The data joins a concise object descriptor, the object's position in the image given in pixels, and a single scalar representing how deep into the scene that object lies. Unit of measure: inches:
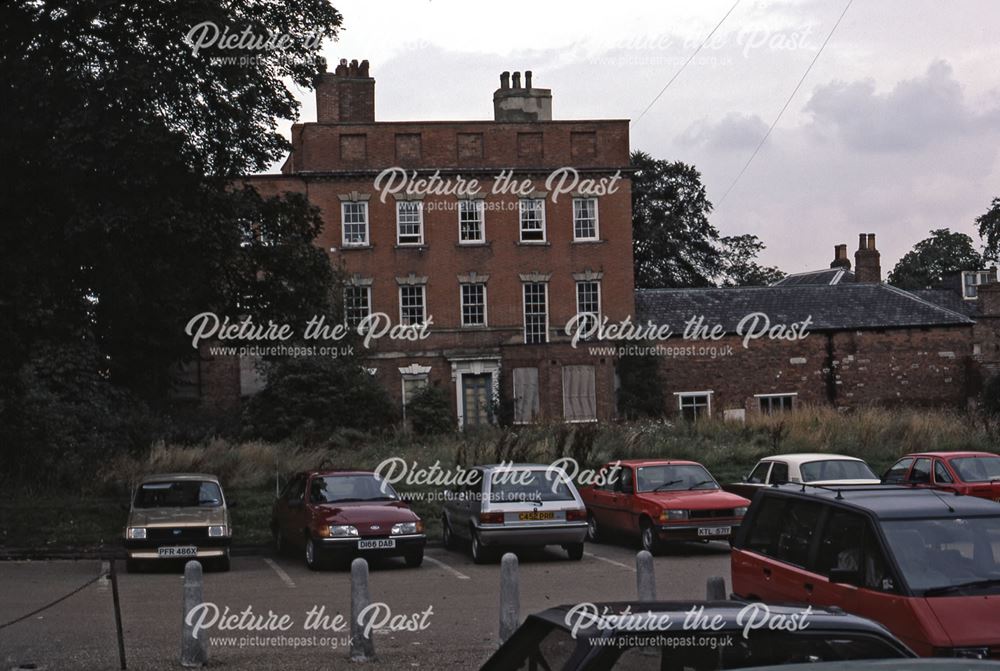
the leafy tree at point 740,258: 3208.7
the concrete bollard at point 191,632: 482.6
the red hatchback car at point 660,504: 831.1
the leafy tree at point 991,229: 3526.1
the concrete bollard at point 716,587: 457.1
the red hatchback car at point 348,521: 782.5
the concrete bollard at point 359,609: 490.6
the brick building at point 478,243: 2027.6
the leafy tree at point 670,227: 2898.6
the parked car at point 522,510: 806.5
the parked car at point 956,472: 901.2
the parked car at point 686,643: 232.1
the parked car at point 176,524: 799.1
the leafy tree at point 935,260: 3671.3
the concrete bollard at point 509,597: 483.2
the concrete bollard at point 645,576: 506.6
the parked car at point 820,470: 901.2
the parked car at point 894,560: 346.3
